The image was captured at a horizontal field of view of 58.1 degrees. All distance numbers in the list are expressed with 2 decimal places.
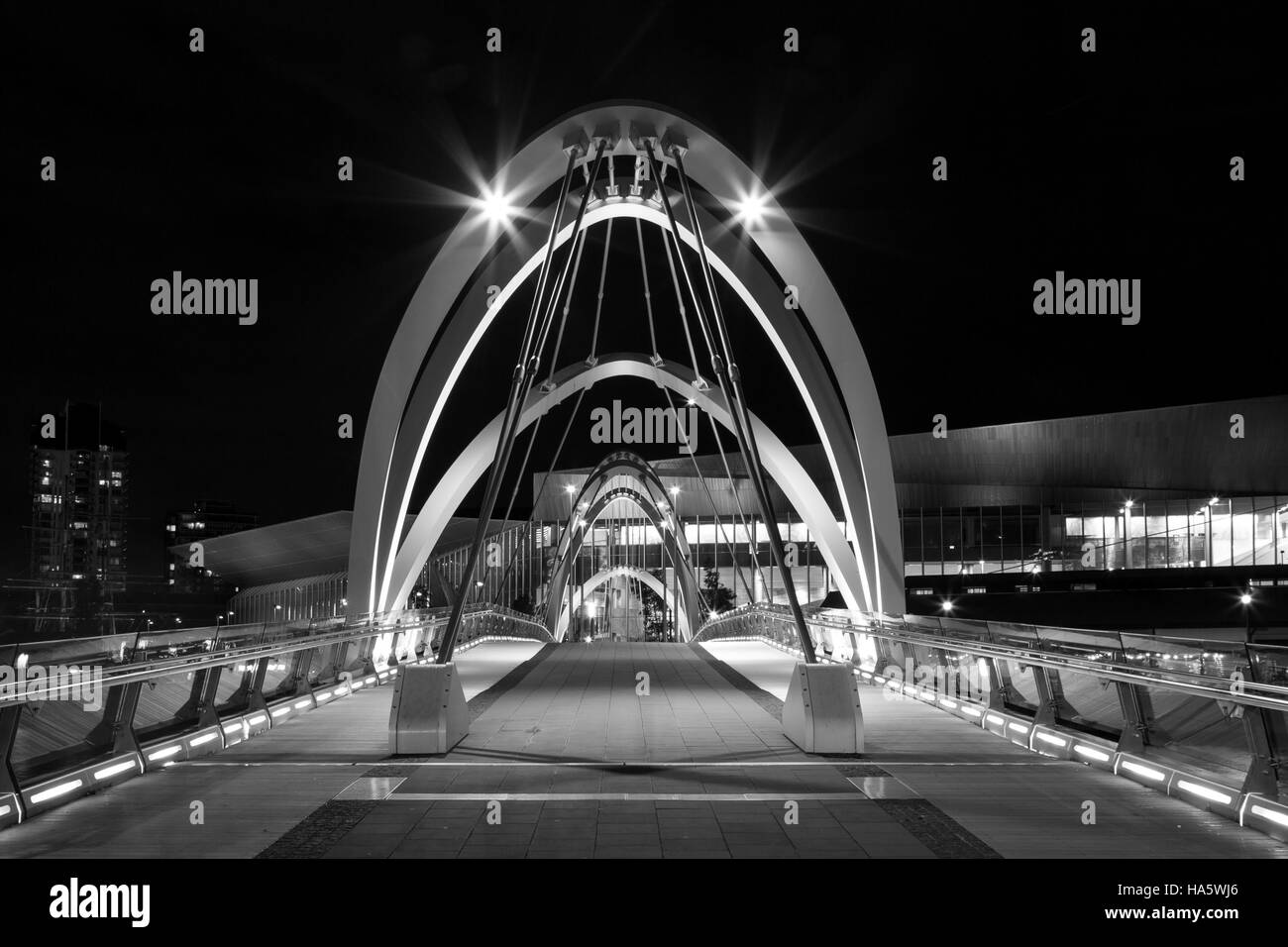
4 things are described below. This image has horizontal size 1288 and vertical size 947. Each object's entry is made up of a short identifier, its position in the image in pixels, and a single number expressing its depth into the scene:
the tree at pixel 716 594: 70.06
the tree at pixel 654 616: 87.75
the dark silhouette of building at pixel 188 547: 69.19
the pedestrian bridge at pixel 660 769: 6.84
